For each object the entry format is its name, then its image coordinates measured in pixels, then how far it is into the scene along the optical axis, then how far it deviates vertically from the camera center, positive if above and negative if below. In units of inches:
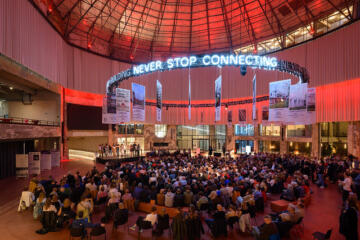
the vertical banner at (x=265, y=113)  815.1 +44.0
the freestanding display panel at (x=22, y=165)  555.5 -105.1
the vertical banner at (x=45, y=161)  682.8 -114.8
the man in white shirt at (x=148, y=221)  263.0 -120.2
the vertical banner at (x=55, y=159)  730.2 -115.7
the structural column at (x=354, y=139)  711.1 -48.6
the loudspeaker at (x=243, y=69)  415.9 +107.0
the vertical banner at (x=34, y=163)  594.2 -105.6
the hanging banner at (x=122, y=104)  525.3 +50.3
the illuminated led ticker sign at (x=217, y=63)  356.5 +107.4
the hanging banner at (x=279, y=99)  475.5 +58.3
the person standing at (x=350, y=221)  248.7 -112.9
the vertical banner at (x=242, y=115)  962.4 +42.9
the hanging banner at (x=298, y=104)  458.3 +44.4
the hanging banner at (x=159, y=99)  547.3 +65.9
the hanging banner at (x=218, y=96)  543.8 +74.6
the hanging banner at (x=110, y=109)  533.6 +39.1
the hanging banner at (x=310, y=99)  471.4 +55.9
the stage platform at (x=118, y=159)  834.0 -137.9
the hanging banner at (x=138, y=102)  505.6 +55.2
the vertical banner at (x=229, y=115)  1083.5 +46.2
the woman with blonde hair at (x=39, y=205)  315.9 -118.6
